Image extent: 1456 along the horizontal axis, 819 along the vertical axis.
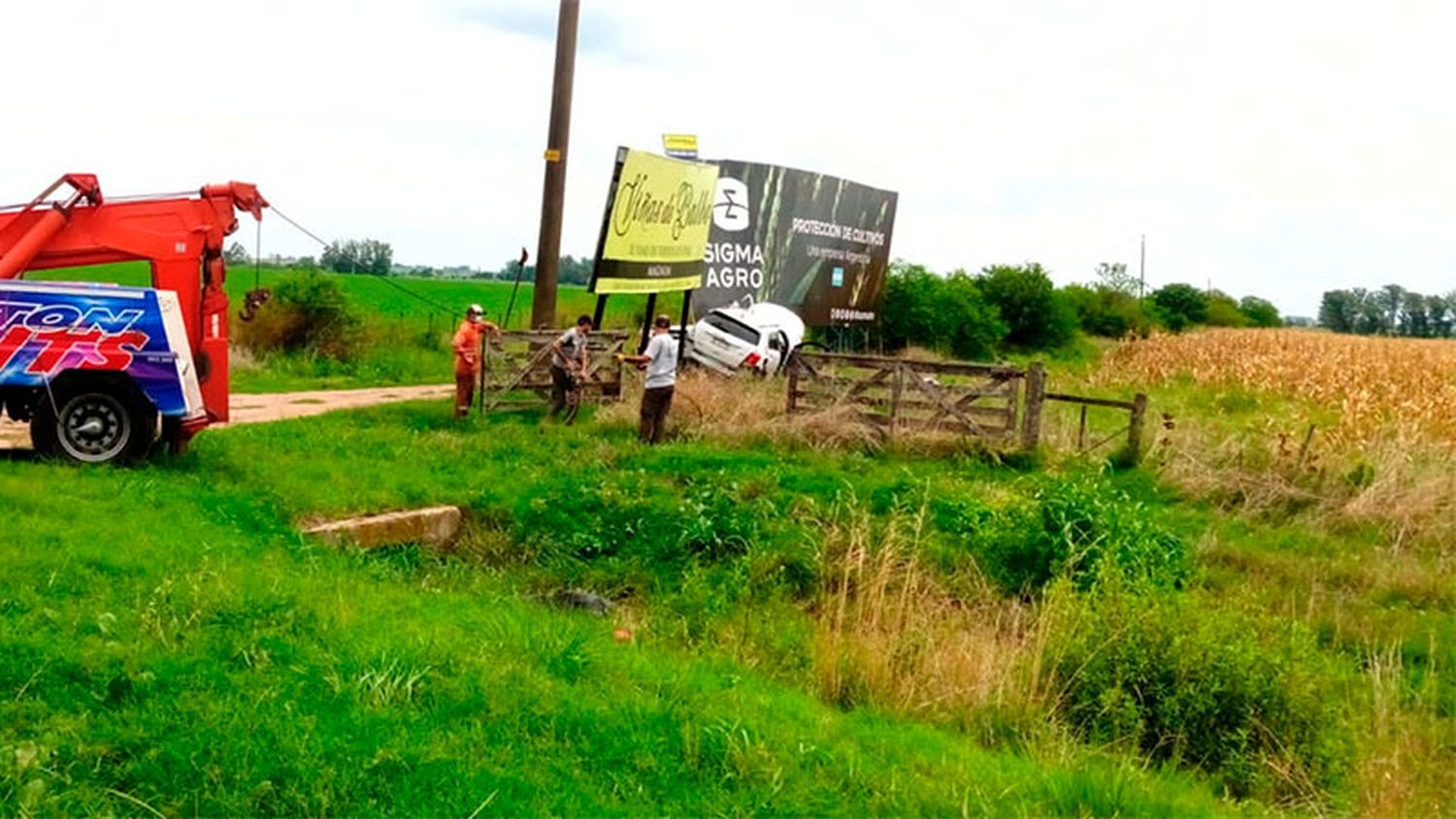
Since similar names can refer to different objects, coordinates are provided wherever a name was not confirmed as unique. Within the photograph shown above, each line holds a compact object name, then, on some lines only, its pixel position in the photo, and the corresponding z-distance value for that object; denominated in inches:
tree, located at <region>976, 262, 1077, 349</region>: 1765.5
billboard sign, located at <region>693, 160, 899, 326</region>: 1112.2
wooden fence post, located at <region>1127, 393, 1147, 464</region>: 641.6
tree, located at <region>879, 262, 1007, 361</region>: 1502.2
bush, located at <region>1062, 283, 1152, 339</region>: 2142.0
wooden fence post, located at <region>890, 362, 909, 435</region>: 677.3
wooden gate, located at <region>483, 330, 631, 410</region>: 724.7
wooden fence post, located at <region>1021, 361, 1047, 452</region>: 650.8
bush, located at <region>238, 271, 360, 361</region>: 1035.3
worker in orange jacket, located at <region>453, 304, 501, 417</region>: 701.9
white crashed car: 935.7
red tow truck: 450.3
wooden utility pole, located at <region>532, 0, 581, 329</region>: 756.6
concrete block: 445.4
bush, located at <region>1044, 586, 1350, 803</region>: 301.6
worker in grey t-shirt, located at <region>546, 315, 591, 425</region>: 701.3
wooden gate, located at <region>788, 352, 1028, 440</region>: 665.0
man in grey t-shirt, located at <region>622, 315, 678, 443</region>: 640.4
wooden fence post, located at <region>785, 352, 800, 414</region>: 708.7
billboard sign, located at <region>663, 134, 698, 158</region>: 936.9
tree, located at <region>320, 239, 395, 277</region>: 1361.7
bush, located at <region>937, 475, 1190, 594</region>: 461.7
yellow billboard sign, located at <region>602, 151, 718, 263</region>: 739.4
